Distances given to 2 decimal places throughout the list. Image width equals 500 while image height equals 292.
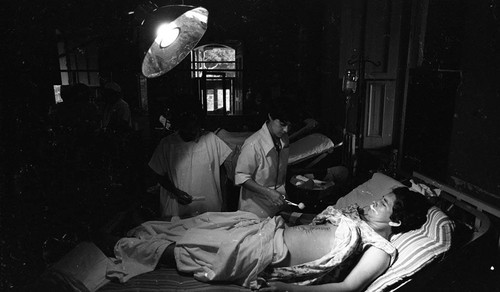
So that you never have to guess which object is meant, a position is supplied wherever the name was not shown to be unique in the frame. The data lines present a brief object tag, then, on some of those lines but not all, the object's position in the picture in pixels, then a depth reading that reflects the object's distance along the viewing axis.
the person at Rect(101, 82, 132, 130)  3.52
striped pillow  1.77
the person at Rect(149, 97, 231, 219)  2.50
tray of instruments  3.09
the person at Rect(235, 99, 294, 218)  2.42
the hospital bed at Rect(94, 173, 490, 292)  1.76
